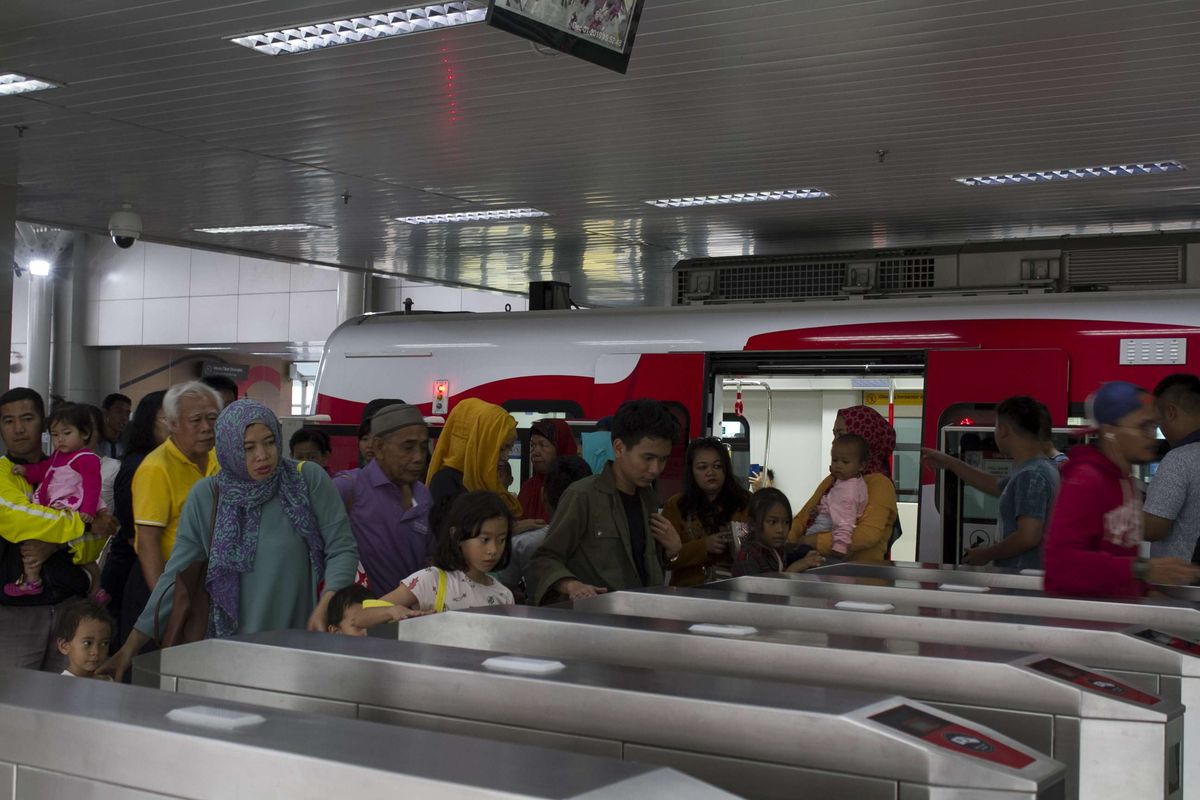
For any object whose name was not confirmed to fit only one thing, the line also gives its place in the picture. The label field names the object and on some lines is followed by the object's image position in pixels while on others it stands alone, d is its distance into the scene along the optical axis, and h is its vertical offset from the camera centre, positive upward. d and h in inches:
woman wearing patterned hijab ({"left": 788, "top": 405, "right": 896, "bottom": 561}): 242.7 -16.2
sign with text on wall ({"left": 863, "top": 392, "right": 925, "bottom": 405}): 384.5 +5.2
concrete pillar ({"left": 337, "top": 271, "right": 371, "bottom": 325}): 843.4 +68.1
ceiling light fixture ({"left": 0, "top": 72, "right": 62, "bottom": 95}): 315.6 +75.1
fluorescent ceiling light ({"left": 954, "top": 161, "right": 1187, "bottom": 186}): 374.0 +73.0
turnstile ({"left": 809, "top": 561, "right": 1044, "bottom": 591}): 183.8 -22.7
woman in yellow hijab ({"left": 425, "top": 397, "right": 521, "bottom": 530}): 231.6 -8.1
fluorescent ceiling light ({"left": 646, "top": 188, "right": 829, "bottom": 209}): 424.8 +71.4
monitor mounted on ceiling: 178.7 +54.4
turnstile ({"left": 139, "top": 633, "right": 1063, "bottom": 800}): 80.0 -21.1
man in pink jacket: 154.0 -11.0
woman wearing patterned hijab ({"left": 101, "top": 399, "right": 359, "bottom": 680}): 165.0 -19.1
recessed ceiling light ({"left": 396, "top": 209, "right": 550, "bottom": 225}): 479.2 +70.2
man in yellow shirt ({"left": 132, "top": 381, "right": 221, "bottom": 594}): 185.5 -11.2
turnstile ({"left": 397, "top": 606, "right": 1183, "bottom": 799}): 100.0 -21.8
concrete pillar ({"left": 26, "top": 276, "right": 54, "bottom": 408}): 1016.2 +52.0
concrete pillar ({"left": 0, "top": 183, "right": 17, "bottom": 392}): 435.8 +44.6
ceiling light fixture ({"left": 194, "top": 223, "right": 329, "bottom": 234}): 528.1 +69.0
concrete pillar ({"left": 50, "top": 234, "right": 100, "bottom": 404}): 1018.7 +43.4
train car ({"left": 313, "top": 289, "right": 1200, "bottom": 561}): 336.2 +14.6
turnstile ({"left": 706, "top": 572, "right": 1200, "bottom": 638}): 148.4 -21.8
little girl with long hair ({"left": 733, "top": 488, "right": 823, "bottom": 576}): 221.8 -21.3
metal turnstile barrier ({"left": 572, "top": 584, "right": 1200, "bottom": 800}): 123.7 -21.8
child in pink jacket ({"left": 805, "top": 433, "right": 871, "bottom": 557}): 251.3 -14.9
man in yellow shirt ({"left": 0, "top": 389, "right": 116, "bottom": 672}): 205.6 -26.7
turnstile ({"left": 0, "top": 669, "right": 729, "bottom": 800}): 65.2 -19.1
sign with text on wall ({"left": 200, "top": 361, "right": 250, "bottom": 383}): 1012.9 +20.0
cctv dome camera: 460.1 +58.8
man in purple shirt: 196.1 -16.4
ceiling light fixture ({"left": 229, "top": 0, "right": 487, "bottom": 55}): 256.7 +76.9
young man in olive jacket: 182.4 -15.0
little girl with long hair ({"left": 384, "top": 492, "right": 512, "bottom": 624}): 164.9 -20.0
